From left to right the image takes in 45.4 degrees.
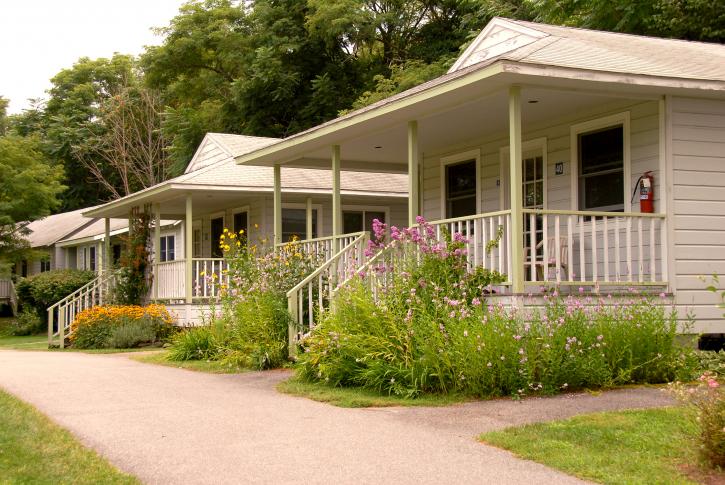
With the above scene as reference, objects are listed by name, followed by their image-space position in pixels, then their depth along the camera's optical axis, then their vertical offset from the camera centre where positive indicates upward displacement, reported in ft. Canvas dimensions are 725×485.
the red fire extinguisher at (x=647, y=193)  36.14 +2.55
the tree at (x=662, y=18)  68.74 +19.31
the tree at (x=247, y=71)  106.93 +24.80
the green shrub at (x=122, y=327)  61.67 -5.11
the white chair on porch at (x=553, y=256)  37.86 -0.06
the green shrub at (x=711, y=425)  18.48 -3.69
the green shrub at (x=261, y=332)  40.78 -3.68
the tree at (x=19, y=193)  97.42 +7.38
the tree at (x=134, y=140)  130.72 +18.19
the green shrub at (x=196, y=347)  47.29 -4.99
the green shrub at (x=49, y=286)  88.74 -3.00
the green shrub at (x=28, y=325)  93.04 -7.35
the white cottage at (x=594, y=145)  33.17 +4.91
